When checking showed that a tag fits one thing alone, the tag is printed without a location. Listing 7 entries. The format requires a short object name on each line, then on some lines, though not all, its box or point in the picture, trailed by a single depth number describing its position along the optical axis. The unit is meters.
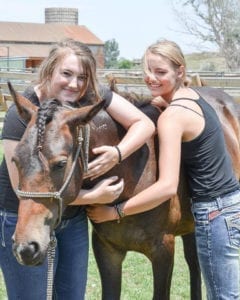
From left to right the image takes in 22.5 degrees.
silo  70.75
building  62.62
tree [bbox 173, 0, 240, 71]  30.52
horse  2.68
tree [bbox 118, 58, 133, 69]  54.21
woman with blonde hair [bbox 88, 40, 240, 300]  3.18
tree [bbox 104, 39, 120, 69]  77.75
